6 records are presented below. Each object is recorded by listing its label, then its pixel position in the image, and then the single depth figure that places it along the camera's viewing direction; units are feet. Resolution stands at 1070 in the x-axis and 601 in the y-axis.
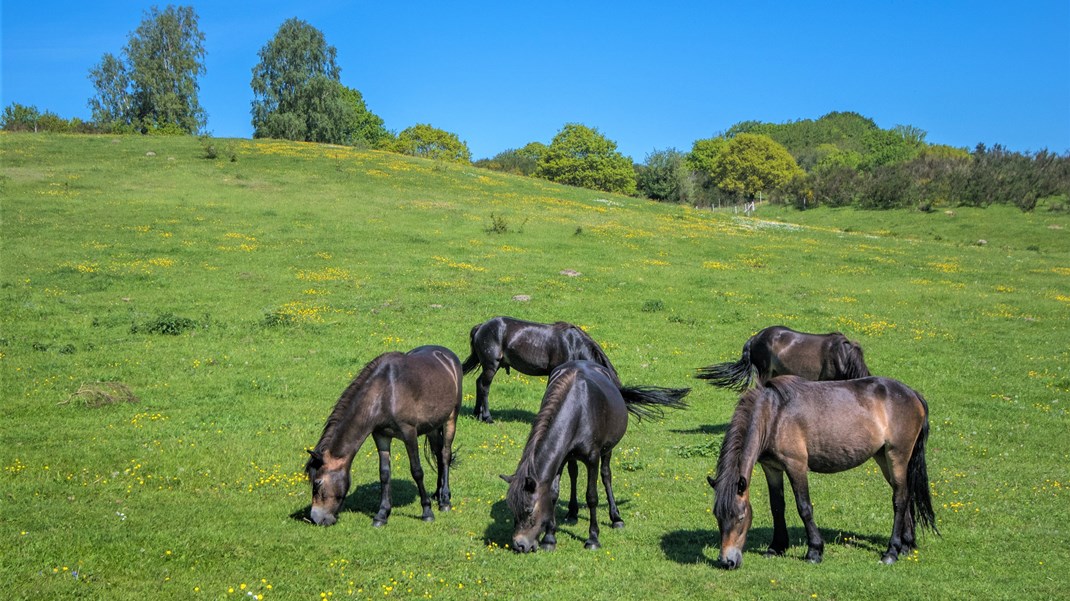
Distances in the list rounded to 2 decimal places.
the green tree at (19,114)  300.40
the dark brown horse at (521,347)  48.60
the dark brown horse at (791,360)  46.78
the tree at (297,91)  247.29
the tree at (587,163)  349.82
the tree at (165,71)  264.31
